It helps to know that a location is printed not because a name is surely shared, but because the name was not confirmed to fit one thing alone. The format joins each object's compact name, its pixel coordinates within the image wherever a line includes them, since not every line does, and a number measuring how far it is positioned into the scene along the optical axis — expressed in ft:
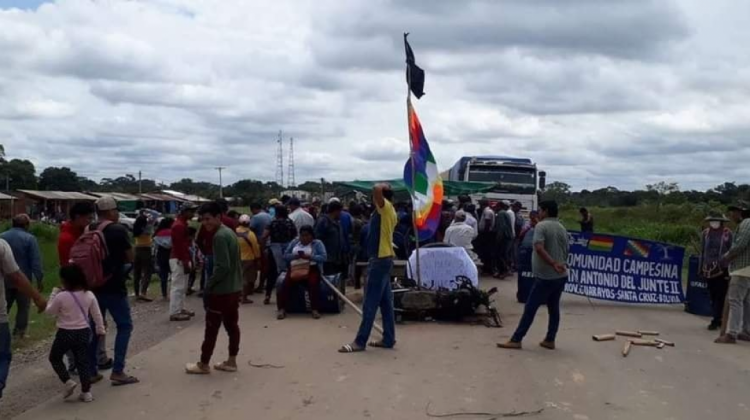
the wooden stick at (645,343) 30.94
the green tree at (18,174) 266.77
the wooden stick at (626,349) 29.14
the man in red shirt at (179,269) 37.01
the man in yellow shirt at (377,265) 29.01
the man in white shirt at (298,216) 44.91
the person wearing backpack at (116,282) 23.98
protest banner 42.63
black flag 37.70
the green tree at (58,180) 295.48
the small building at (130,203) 209.57
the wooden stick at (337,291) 35.16
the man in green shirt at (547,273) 29.19
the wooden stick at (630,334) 32.73
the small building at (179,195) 269.23
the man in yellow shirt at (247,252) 42.01
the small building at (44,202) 199.93
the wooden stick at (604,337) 32.01
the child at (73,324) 21.68
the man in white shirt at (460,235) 45.96
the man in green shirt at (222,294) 25.00
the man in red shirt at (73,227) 25.67
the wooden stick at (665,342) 31.17
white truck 86.84
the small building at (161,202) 238.48
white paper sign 38.73
